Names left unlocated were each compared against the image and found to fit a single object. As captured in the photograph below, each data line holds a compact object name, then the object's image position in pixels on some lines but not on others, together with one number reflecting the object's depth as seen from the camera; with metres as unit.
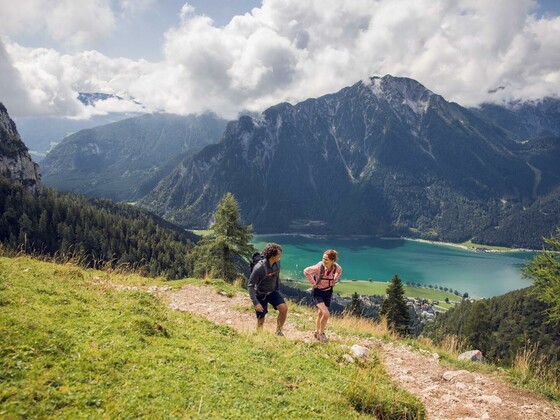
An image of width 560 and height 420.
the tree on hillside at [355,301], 46.86
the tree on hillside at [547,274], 16.72
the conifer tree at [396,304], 45.05
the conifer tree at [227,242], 33.12
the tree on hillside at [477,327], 55.35
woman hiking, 12.31
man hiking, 11.67
